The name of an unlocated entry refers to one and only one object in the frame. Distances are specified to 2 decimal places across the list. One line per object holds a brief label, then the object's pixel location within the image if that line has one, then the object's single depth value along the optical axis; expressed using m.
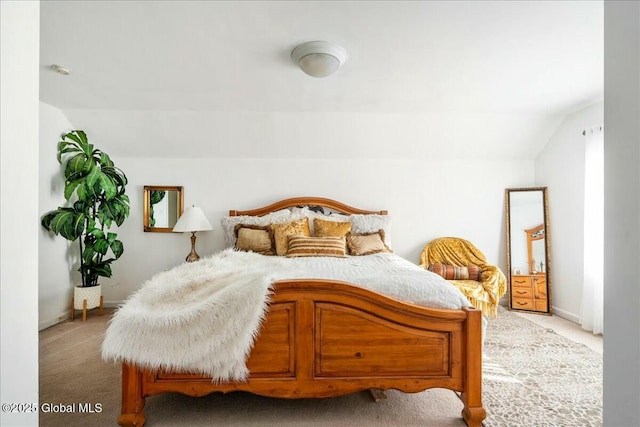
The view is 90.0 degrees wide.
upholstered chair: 3.27
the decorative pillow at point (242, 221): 3.54
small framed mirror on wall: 3.95
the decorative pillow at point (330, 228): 3.39
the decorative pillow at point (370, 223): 3.53
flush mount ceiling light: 2.22
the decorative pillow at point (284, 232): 3.25
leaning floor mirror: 3.70
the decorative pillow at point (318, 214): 3.62
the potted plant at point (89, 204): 3.18
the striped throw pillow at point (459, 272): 3.55
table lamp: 3.51
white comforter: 1.83
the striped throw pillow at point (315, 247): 3.07
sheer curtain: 3.03
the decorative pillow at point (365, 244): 3.28
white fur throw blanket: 1.63
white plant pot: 3.36
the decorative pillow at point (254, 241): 3.27
